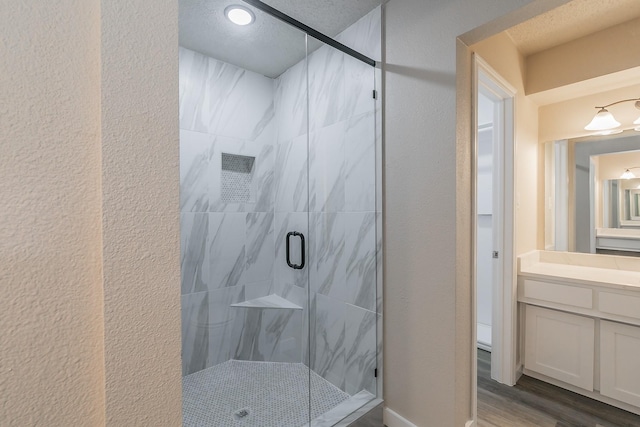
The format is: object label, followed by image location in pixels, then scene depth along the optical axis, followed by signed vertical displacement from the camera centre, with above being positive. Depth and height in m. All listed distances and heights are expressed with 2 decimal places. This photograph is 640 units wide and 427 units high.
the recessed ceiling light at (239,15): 1.74 +1.23
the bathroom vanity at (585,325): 1.89 -0.78
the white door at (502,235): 2.19 -0.15
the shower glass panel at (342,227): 1.90 -0.09
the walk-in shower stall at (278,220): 1.90 -0.04
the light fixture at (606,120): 2.23 +0.73
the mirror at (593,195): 2.34 +0.16
